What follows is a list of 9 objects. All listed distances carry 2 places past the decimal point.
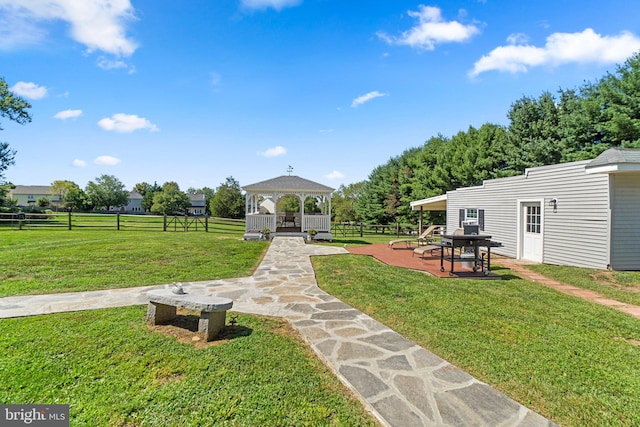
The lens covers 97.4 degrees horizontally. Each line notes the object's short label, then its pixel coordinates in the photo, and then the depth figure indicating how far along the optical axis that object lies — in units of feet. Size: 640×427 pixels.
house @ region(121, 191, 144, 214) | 241.04
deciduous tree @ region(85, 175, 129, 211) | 185.41
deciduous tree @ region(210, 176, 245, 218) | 122.21
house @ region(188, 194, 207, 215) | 238.48
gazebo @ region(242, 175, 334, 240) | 51.90
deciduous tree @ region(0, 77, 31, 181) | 71.63
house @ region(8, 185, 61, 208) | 217.36
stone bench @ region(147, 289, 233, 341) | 11.12
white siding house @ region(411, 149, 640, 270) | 25.99
